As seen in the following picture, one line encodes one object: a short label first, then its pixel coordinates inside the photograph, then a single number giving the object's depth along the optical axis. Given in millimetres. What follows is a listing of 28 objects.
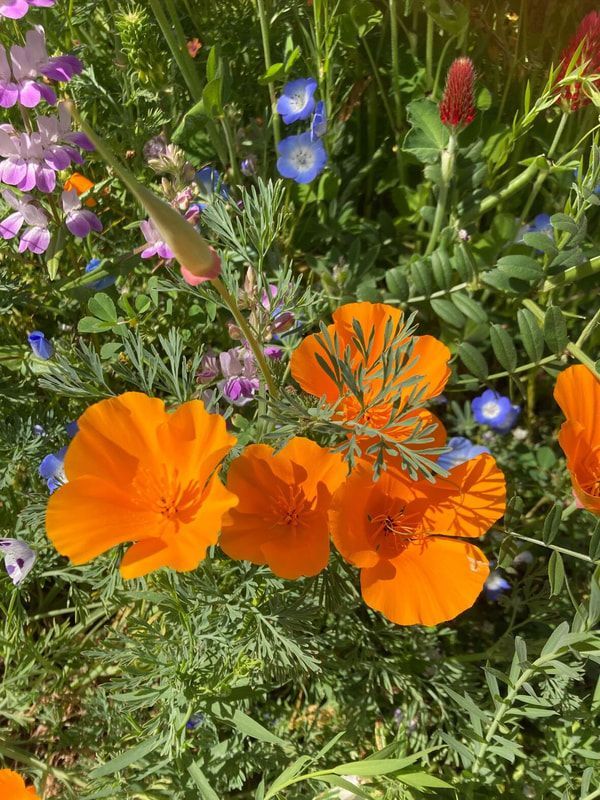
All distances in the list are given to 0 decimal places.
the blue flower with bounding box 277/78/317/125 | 336
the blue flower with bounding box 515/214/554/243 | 365
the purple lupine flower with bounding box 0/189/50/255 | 289
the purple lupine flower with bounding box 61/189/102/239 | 296
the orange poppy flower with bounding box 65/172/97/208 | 344
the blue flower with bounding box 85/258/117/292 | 316
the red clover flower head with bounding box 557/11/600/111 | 279
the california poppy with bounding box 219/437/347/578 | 202
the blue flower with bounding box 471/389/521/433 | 374
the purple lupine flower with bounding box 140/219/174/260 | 284
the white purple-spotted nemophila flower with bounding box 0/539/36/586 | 262
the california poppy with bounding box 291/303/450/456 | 208
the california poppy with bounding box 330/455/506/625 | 207
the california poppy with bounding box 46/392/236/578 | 186
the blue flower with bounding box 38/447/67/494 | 272
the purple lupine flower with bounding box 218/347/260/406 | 261
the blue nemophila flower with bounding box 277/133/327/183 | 344
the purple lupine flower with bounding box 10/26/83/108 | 265
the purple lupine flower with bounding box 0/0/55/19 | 249
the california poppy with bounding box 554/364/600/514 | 222
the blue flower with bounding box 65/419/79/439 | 289
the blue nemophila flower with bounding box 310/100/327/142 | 341
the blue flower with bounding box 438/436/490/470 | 315
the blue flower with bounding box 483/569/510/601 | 333
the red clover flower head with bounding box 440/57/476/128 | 279
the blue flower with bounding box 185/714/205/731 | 278
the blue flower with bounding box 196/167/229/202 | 307
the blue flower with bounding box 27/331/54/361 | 276
